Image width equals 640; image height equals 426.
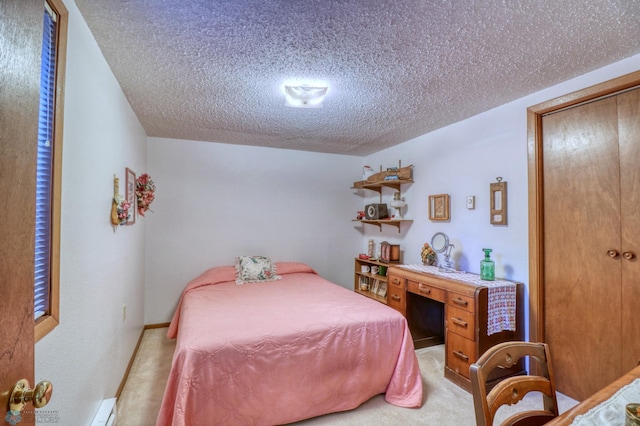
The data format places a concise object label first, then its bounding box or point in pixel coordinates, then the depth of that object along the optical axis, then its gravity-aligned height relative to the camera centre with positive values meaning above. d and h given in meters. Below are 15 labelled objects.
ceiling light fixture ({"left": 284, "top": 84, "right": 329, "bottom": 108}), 2.16 +0.93
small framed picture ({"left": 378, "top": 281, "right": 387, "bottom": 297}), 3.73 -0.89
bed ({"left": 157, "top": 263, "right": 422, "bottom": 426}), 1.65 -0.89
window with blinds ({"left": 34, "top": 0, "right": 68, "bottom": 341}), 1.08 +0.18
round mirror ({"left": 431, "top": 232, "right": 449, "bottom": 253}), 3.01 -0.23
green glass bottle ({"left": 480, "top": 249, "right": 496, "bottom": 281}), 2.40 -0.39
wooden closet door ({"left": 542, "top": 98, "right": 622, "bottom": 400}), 1.90 -0.17
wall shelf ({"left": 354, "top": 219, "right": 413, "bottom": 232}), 3.59 -0.03
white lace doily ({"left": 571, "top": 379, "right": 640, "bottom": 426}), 0.82 -0.56
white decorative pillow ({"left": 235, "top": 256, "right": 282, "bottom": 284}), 3.38 -0.60
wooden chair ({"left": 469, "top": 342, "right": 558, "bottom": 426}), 0.92 -0.58
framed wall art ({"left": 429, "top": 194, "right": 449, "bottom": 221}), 3.03 +0.14
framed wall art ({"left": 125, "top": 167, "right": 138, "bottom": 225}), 2.35 +0.22
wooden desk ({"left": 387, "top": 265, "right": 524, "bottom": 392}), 2.18 -0.76
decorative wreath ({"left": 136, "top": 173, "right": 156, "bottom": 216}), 2.82 +0.26
